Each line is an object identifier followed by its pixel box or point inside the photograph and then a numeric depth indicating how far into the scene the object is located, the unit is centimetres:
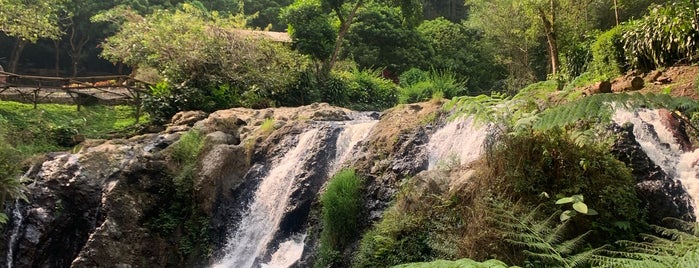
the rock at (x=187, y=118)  1267
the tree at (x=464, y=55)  2605
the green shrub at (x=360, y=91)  1872
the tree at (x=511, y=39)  2292
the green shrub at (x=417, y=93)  1905
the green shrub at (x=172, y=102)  1427
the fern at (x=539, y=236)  448
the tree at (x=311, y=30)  1953
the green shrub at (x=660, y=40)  894
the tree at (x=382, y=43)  2441
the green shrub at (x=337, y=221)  727
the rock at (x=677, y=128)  646
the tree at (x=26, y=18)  1761
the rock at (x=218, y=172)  930
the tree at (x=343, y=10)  1973
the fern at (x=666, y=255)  368
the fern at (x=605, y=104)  465
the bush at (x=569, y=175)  555
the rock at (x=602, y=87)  824
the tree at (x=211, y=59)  1488
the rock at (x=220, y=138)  1023
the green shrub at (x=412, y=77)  2197
